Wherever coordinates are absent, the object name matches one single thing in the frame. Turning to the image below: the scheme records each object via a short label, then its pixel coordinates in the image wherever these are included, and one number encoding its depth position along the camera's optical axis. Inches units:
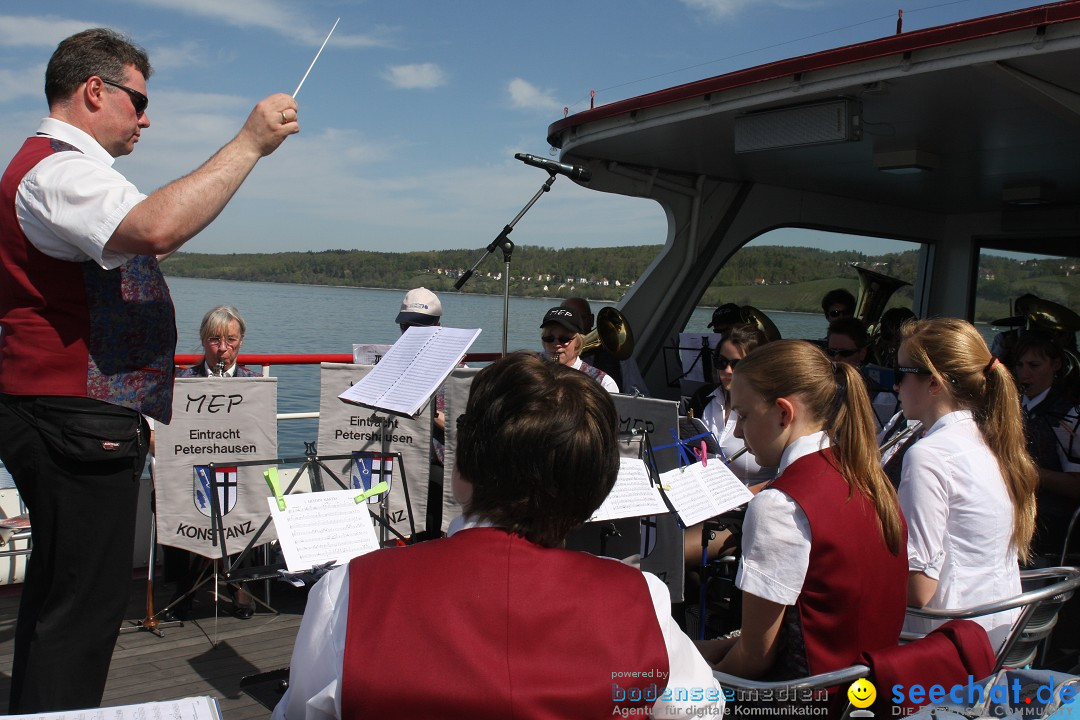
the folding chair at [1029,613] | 82.9
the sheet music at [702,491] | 117.0
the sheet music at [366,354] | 194.4
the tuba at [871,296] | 353.7
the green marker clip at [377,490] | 106.2
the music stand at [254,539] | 138.1
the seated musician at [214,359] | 172.2
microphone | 199.5
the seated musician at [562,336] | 195.2
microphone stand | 199.3
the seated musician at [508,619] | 45.3
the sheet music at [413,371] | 127.5
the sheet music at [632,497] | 118.4
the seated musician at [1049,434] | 162.2
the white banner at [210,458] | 157.4
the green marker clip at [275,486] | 104.0
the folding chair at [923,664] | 66.0
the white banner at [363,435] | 172.1
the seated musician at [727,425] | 158.2
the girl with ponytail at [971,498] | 89.9
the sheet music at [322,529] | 101.9
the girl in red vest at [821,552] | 74.5
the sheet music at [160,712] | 45.2
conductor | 79.2
